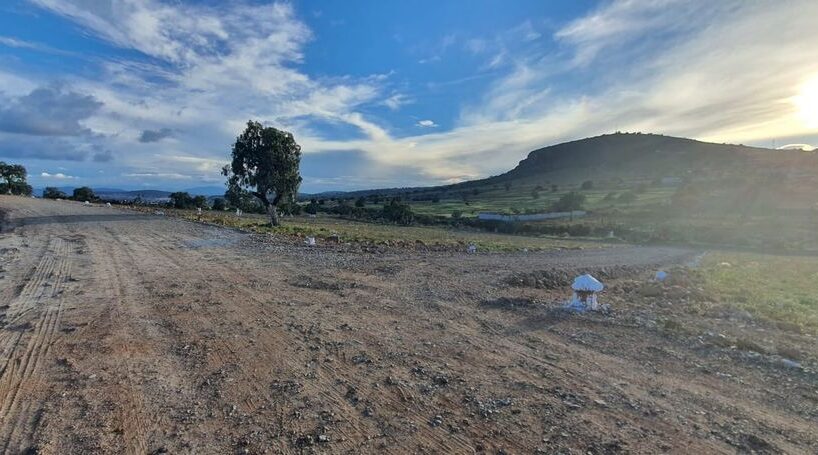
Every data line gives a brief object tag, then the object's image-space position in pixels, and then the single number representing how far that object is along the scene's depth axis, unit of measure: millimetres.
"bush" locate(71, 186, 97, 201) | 65125
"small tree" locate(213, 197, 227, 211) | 62056
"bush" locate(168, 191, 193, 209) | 61156
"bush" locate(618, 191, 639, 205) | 83375
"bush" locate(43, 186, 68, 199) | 68625
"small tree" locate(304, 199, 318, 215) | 70006
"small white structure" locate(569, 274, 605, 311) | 10117
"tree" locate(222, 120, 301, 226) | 32750
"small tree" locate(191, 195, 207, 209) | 63119
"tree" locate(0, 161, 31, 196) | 73069
